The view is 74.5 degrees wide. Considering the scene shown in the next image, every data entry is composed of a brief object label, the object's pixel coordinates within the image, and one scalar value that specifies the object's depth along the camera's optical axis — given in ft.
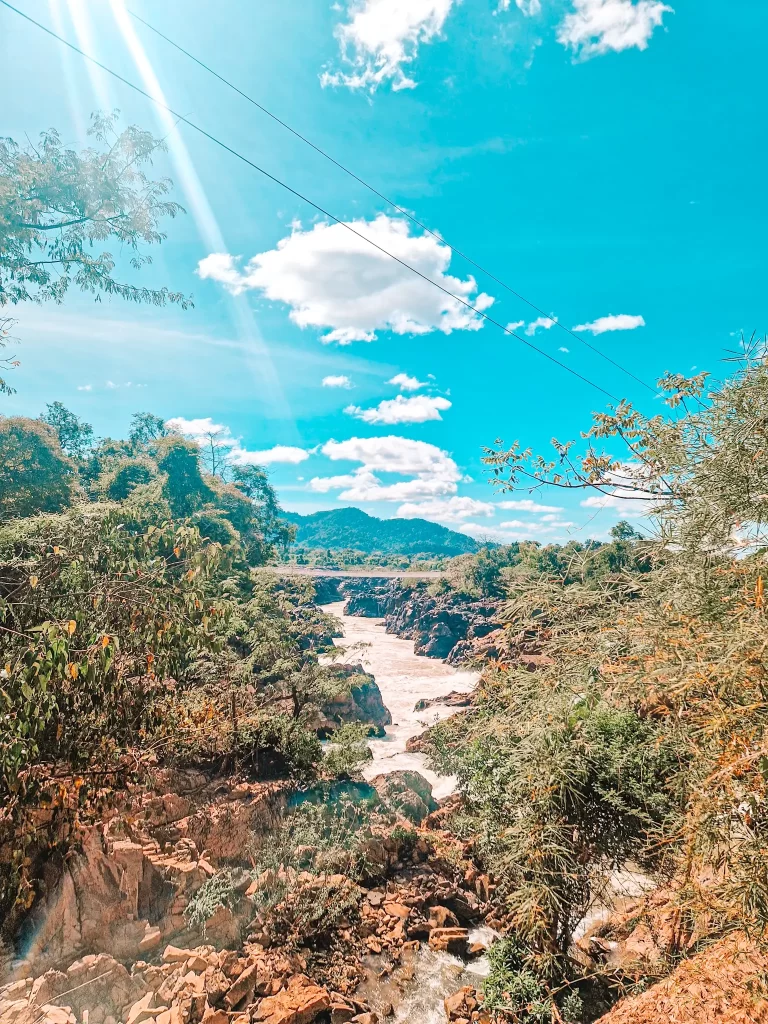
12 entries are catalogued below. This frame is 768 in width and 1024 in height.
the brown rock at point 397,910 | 21.58
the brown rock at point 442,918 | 21.77
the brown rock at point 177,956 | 17.35
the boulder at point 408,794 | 30.27
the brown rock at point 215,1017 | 14.70
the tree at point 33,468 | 44.73
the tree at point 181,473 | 72.69
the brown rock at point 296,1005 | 15.26
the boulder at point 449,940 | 20.58
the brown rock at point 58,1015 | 13.79
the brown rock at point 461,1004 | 16.92
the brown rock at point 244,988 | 15.76
